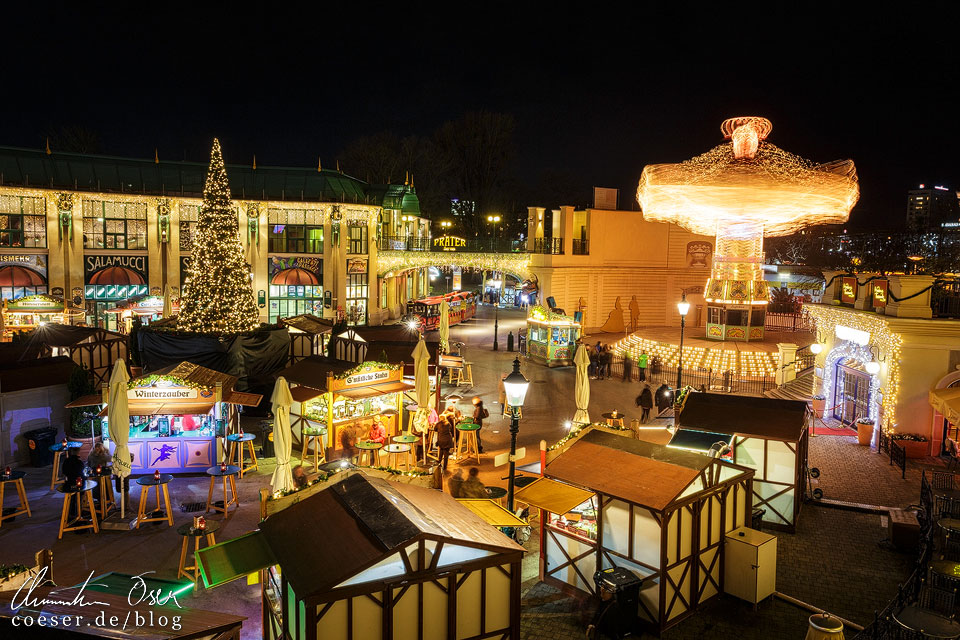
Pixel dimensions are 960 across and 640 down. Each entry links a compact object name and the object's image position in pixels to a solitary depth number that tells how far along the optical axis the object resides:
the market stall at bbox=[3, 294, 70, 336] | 27.88
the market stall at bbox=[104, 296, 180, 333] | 32.47
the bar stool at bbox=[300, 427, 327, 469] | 15.67
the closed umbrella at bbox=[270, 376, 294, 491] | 12.51
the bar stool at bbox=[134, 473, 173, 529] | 11.79
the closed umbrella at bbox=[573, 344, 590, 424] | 15.02
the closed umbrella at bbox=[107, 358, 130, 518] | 12.57
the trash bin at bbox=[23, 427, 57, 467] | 15.08
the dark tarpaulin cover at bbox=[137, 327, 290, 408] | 21.41
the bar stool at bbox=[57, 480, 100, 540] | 11.41
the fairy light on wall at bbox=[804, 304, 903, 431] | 17.11
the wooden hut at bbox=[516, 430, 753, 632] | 9.12
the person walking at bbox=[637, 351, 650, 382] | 26.02
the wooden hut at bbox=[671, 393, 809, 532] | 12.34
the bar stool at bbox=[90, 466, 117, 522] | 12.35
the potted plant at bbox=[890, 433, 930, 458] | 16.38
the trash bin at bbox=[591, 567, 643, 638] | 8.71
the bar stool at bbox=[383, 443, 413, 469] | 14.29
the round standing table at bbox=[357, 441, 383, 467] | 14.58
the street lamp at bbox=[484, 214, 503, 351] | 33.56
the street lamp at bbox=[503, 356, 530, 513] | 10.11
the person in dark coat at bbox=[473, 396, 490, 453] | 17.20
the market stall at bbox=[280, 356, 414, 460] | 16.39
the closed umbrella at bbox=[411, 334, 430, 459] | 16.05
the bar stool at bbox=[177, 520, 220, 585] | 9.64
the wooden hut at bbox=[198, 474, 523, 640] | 6.67
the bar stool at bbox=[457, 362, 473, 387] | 24.32
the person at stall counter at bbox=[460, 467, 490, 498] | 13.83
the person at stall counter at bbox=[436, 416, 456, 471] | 15.19
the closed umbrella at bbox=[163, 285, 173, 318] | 28.67
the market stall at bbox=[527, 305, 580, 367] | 29.78
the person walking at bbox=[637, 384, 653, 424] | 19.83
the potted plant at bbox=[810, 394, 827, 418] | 20.48
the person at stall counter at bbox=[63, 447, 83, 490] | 11.87
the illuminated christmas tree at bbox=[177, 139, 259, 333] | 22.97
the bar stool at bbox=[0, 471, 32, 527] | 12.06
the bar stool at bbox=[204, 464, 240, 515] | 12.39
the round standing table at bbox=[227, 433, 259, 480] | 14.70
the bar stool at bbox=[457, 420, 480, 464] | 16.06
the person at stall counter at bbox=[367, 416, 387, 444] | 15.58
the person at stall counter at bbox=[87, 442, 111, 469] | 12.77
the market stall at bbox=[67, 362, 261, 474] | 14.73
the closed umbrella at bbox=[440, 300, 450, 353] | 25.97
